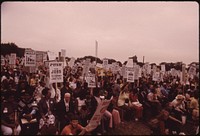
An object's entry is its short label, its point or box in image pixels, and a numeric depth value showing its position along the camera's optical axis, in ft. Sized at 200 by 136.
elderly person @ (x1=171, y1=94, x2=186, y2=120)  29.96
